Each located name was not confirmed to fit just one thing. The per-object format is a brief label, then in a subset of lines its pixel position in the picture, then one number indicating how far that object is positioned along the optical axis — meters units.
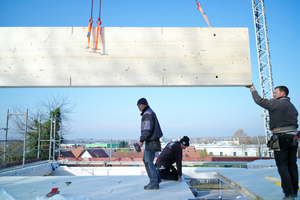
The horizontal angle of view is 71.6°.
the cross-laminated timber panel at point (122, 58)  2.96
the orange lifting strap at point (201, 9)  3.62
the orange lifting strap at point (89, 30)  2.98
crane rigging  13.45
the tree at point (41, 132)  8.04
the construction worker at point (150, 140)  2.65
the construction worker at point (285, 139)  2.15
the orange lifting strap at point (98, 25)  2.99
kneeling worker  3.34
